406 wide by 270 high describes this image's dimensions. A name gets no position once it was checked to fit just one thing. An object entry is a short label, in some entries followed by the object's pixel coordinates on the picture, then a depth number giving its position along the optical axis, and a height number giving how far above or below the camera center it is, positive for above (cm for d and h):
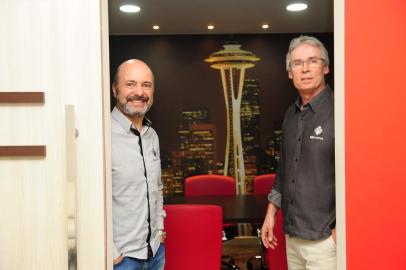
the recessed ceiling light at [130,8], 439 +123
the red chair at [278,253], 265 -80
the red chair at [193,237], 257 -66
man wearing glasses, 193 -18
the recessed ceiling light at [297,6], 449 +125
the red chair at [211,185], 416 -55
